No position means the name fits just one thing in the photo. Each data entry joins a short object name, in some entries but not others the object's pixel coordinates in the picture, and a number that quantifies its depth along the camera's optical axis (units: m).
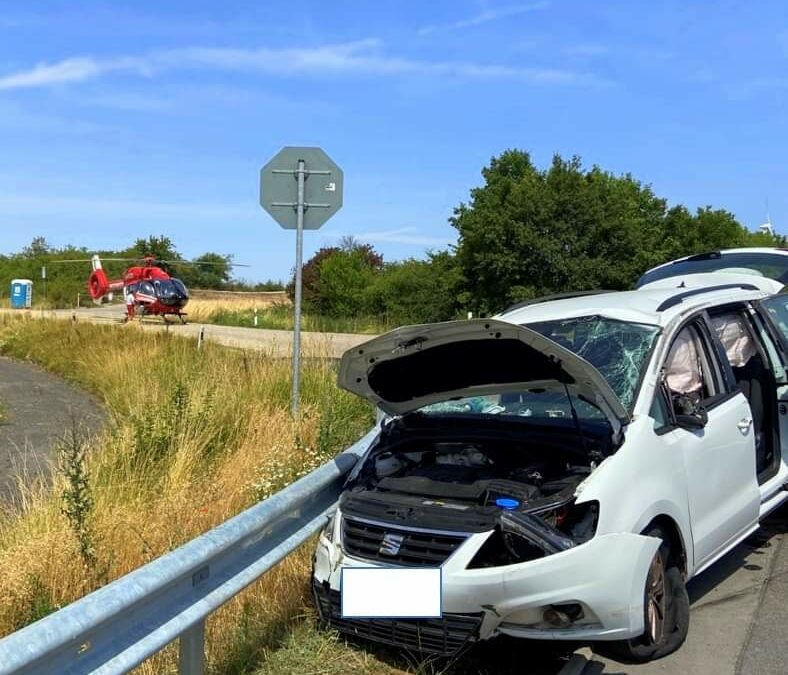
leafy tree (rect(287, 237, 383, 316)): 52.62
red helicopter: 35.03
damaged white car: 3.69
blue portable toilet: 44.47
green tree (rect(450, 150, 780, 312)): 36.28
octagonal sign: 8.58
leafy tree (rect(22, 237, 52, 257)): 85.62
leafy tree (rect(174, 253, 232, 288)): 81.75
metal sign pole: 8.56
